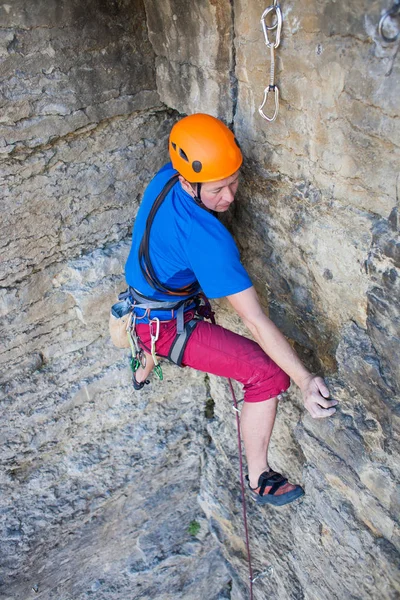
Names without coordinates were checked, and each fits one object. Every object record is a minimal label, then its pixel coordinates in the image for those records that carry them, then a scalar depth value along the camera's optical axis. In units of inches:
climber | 98.3
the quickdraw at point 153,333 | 118.4
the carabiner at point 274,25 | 86.0
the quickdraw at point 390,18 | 68.2
